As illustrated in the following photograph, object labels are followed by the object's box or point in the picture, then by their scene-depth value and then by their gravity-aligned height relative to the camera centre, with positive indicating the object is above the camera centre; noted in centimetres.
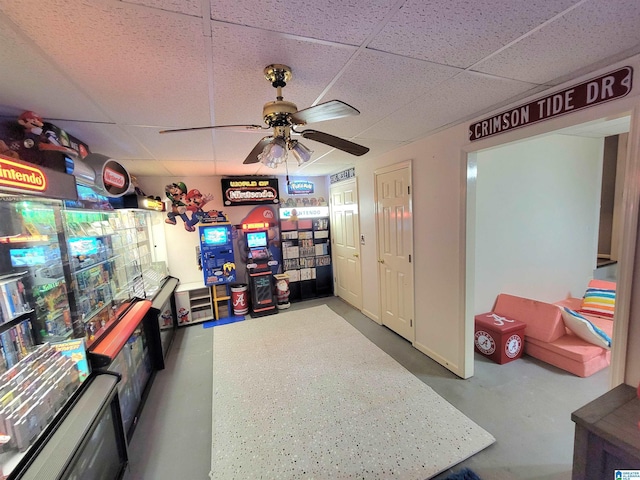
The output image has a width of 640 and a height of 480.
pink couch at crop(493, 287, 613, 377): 255 -141
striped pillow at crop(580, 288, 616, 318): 312 -121
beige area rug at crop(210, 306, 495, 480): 176 -163
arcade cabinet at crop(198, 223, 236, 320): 417 -55
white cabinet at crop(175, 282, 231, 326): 408 -128
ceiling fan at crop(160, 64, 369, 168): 124 +49
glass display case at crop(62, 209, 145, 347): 192 -36
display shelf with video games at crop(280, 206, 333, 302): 499 -64
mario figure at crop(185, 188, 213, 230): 435 +31
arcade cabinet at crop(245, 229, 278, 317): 441 -96
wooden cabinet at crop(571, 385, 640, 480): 112 -102
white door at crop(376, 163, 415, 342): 317 -45
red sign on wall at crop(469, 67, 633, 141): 144 +64
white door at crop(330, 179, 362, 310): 437 -47
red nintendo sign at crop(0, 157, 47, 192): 110 +25
